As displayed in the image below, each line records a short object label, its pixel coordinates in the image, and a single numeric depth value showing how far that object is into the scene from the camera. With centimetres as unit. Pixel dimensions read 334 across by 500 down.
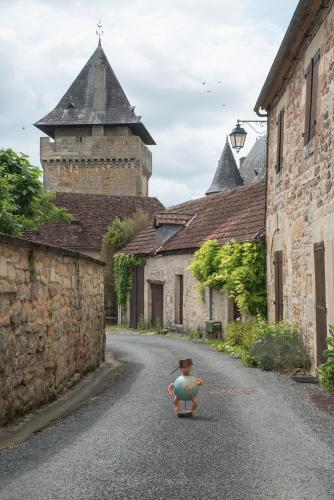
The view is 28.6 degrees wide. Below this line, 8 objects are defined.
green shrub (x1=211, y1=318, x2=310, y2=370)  1070
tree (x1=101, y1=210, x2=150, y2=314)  2736
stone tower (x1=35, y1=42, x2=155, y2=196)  4741
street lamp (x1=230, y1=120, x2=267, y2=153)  1664
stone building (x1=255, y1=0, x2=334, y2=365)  899
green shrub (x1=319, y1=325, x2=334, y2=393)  780
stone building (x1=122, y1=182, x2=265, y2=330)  1820
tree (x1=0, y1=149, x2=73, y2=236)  1613
